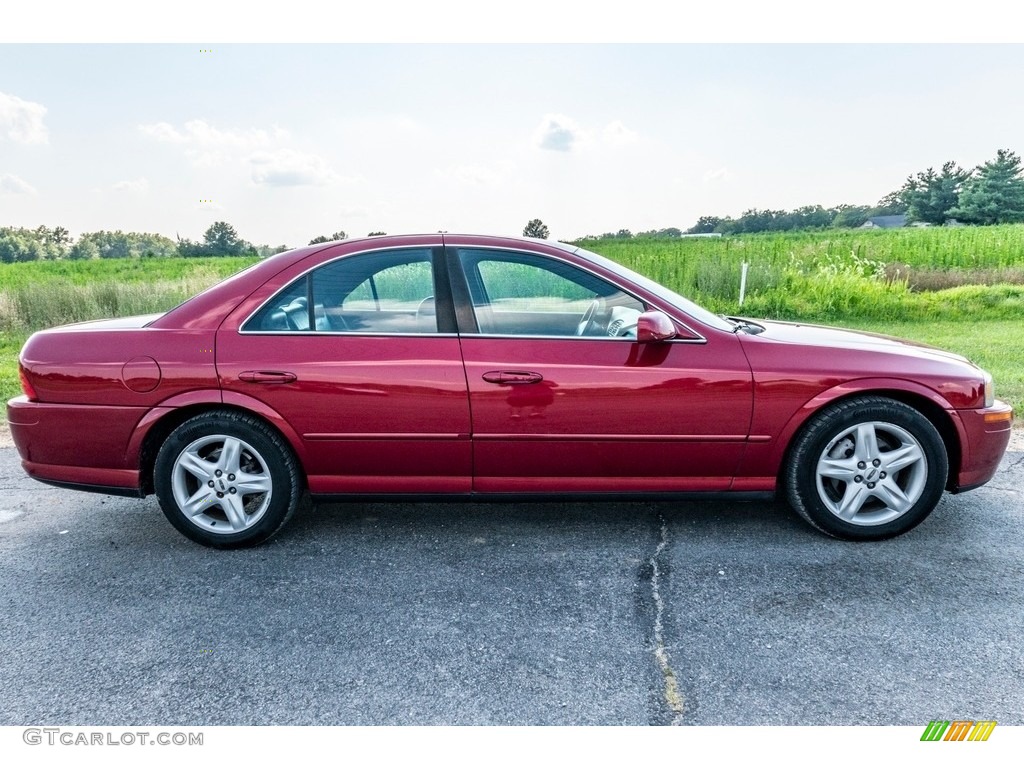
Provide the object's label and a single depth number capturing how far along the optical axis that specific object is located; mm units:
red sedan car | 3275
